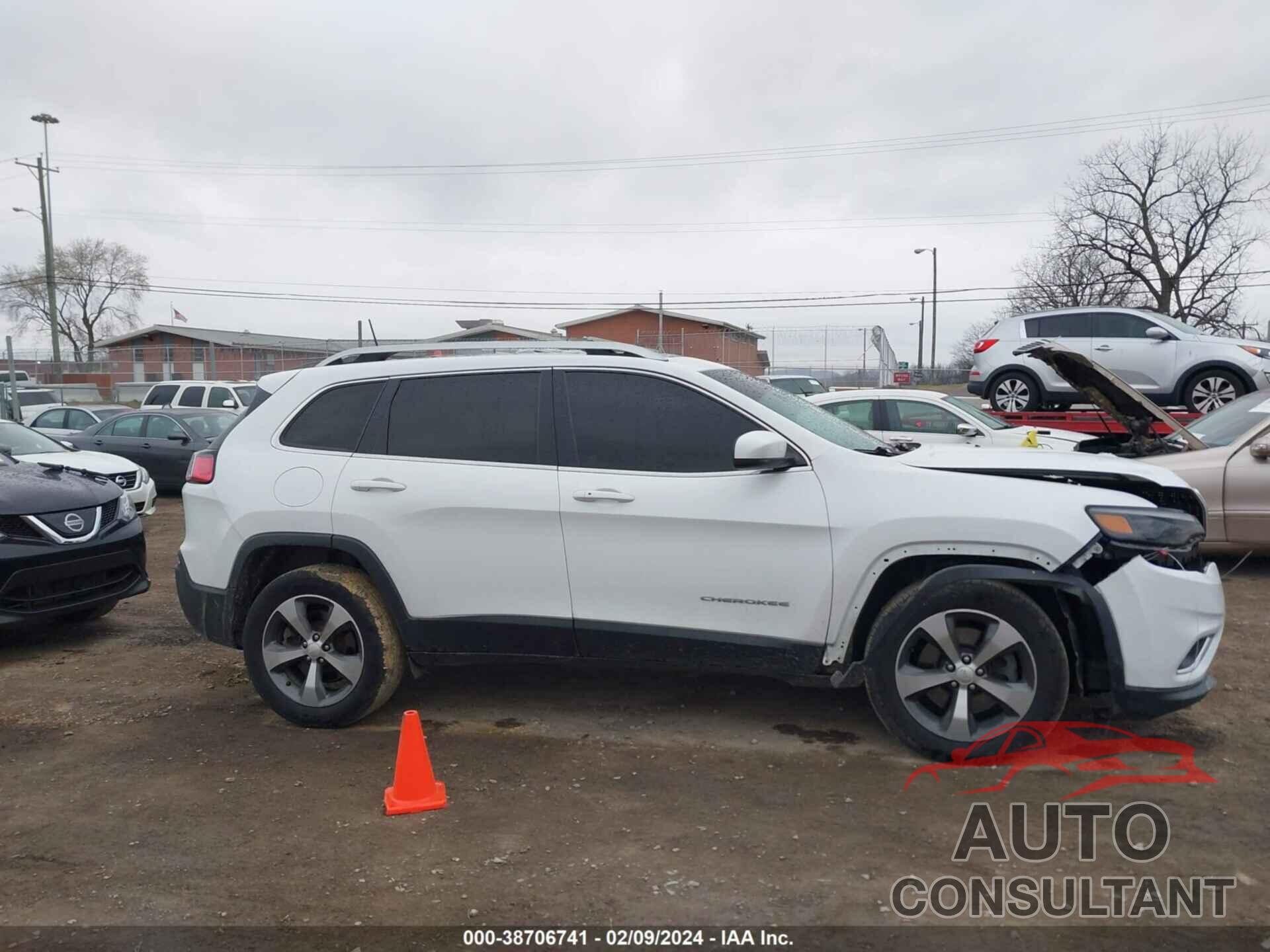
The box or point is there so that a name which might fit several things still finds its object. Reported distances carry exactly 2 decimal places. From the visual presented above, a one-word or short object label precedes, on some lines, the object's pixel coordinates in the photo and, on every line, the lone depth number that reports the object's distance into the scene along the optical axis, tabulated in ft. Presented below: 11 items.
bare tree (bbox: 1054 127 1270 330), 150.51
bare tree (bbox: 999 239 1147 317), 158.24
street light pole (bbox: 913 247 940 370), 145.12
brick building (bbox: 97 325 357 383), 115.55
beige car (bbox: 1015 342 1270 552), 26.17
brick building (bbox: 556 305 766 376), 82.43
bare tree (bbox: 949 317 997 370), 158.44
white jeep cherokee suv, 13.76
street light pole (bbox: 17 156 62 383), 118.11
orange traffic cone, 13.29
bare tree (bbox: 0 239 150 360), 206.39
